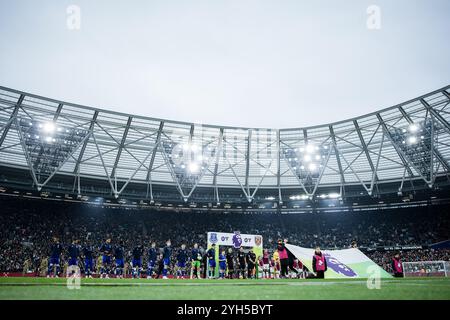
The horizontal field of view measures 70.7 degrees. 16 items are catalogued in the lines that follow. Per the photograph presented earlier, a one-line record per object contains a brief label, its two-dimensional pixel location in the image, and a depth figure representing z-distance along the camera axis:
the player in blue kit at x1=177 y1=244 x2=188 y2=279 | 20.84
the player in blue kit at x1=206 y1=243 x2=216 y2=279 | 20.83
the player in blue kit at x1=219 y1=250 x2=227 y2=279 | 23.80
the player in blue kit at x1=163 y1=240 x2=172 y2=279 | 18.80
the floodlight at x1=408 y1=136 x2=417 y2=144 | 29.97
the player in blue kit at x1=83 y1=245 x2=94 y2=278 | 20.02
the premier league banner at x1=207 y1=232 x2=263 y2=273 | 25.61
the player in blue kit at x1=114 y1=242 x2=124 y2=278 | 19.42
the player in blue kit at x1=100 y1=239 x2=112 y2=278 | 18.47
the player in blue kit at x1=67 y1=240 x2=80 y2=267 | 17.86
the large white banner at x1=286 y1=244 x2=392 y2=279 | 22.23
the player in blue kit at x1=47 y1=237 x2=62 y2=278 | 19.02
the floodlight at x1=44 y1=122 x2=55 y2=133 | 28.38
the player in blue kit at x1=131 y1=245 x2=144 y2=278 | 18.66
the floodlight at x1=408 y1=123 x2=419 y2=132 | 29.72
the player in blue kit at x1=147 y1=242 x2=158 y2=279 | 18.93
